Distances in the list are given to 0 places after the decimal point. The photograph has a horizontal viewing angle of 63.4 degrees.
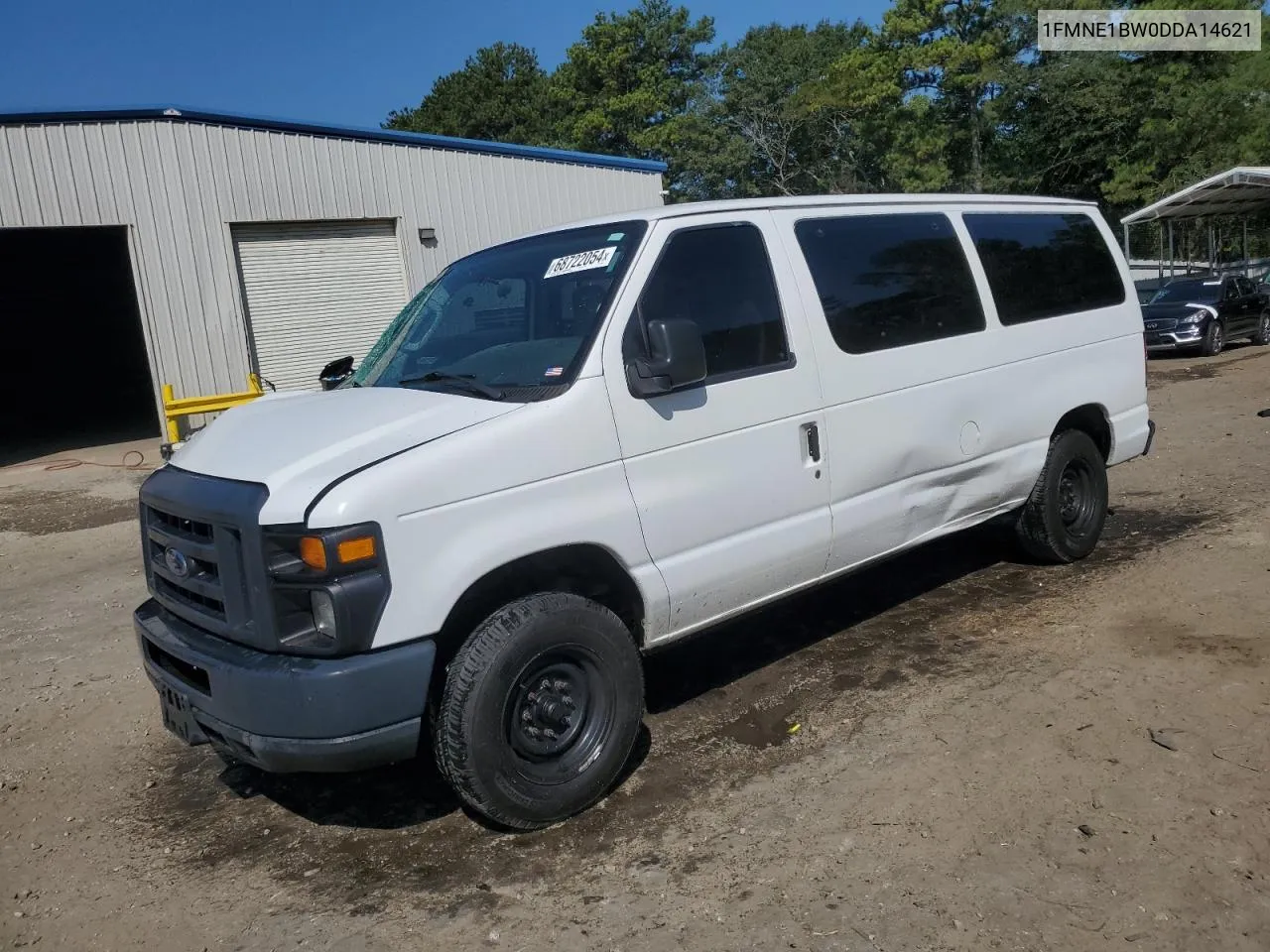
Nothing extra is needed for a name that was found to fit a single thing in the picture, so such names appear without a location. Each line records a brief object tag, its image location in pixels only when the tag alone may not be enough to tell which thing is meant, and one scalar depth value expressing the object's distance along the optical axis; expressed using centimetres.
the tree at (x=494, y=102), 5734
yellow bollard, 1239
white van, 322
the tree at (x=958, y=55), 3953
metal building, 1294
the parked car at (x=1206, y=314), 1950
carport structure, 2381
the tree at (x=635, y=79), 4931
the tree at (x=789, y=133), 4547
